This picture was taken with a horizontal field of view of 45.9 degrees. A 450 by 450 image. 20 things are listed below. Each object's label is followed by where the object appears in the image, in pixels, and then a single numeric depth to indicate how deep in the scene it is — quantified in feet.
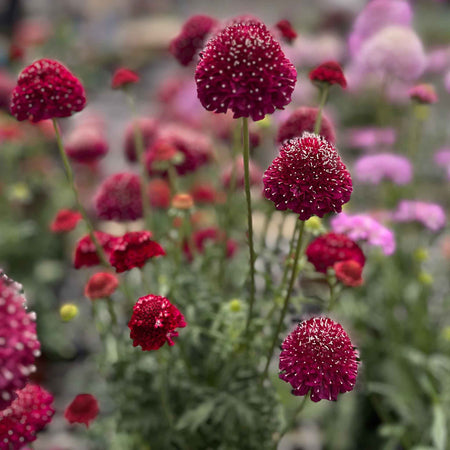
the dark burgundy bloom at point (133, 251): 3.31
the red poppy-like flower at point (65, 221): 4.46
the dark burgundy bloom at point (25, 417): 2.67
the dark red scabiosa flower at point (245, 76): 2.45
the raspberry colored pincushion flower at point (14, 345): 2.02
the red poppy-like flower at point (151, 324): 2.77
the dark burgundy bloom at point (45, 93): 3.14
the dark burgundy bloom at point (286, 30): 3.79
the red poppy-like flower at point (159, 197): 6.12
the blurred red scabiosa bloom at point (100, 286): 3.77
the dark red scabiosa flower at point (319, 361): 2.58
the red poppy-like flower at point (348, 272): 3.53
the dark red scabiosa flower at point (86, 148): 5.65
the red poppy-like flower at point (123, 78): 4.16
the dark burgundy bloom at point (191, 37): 4.10
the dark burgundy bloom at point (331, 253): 3.70
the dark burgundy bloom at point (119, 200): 4.34
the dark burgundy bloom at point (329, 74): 3.40
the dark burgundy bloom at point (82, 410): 3.57
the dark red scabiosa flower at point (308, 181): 2.54
